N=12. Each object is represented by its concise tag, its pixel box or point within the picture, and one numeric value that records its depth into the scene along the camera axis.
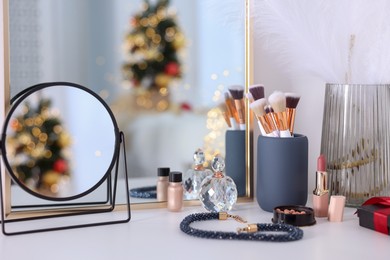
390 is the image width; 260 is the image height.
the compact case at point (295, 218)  1.20
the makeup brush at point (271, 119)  1.30
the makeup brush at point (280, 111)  1.27
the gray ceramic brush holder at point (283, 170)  1.28
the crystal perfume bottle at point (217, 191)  1.27
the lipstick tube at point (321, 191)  1.27
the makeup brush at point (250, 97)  1.35
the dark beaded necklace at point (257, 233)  1.13
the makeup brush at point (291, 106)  1.32
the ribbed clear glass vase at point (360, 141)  1.32
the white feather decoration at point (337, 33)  1.31
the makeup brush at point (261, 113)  1.30
